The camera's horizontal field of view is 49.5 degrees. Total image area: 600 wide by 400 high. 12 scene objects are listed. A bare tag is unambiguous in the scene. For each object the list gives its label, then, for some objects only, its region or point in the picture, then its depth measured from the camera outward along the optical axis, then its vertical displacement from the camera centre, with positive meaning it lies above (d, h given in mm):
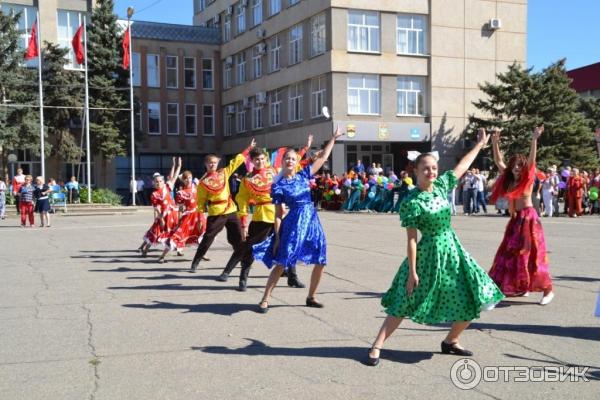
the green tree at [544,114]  33438 +3117
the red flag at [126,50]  34812 +6711
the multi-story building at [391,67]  35969 +6087
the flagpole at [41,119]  32116 +2808
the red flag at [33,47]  31469 +6206
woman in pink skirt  7719 -849
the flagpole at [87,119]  33284 +2895
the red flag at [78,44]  33272 +6713
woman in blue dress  7301 -631
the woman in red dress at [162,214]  12586 -769
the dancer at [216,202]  10508 -455
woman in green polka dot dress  5098 -816
